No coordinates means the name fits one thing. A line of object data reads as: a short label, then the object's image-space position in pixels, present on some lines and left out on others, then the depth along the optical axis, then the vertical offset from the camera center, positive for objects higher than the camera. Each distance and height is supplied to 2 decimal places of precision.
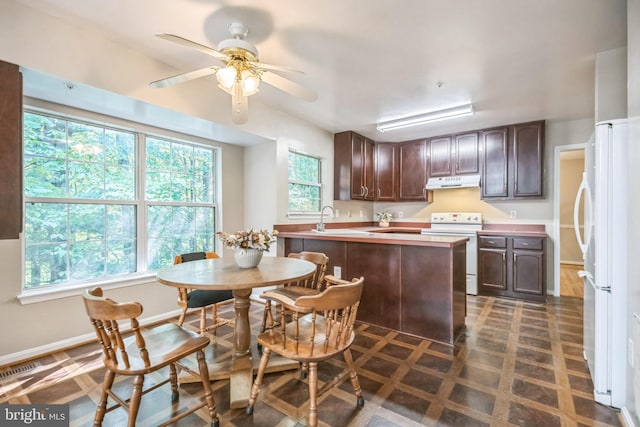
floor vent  2.05 -1.17
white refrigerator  1.69 -0.30
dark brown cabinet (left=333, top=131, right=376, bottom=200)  4.62 +0.77
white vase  2.01 -0.32
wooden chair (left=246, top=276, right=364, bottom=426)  1.42 -0.72
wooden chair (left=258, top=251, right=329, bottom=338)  2.39 -0.68
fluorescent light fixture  3.28 +1.19
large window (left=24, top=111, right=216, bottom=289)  2.44 +0.12
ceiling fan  1.81 +0.93
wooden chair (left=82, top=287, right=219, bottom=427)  1.25 -0.71
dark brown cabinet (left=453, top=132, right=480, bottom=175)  4.47 +0.93
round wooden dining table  1.59 -0.40
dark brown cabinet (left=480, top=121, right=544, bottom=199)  4.00 +0.75
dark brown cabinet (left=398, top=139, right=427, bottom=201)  4.95 +0.74
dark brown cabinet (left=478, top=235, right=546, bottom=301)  3.79 -0.75
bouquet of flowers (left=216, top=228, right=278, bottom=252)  1.98 -0.19
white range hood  4.43 +0.49
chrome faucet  4.03 -0.19
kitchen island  2.58 -0.65
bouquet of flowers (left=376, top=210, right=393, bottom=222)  5.50 -0.07
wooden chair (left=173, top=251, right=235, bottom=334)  2.38 -0.74
